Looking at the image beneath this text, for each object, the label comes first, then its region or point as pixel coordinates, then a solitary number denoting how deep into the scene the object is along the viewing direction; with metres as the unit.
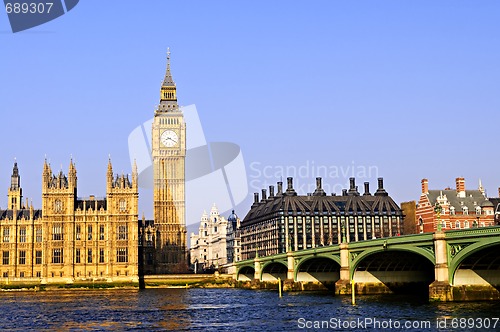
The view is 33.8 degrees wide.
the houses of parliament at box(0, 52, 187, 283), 167.88
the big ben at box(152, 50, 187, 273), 188.62
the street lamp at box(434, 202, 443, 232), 78.10
